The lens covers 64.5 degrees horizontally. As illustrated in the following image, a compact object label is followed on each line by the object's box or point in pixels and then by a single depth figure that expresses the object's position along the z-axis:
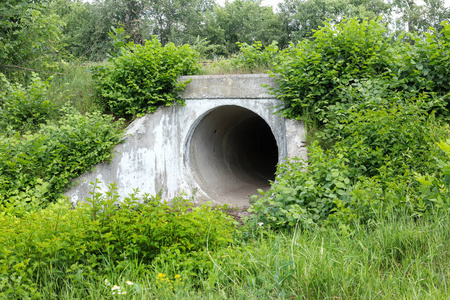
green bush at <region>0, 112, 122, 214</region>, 5.91
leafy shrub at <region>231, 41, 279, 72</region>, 7.25
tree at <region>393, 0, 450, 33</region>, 26.05
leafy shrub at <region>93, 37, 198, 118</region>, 6.97
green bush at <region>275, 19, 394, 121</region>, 5.65
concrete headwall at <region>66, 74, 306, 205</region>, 6.56
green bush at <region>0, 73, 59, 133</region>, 7.08
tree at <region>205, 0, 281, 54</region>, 25.61
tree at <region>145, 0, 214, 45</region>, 25.95
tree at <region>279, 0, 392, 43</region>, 24.19
